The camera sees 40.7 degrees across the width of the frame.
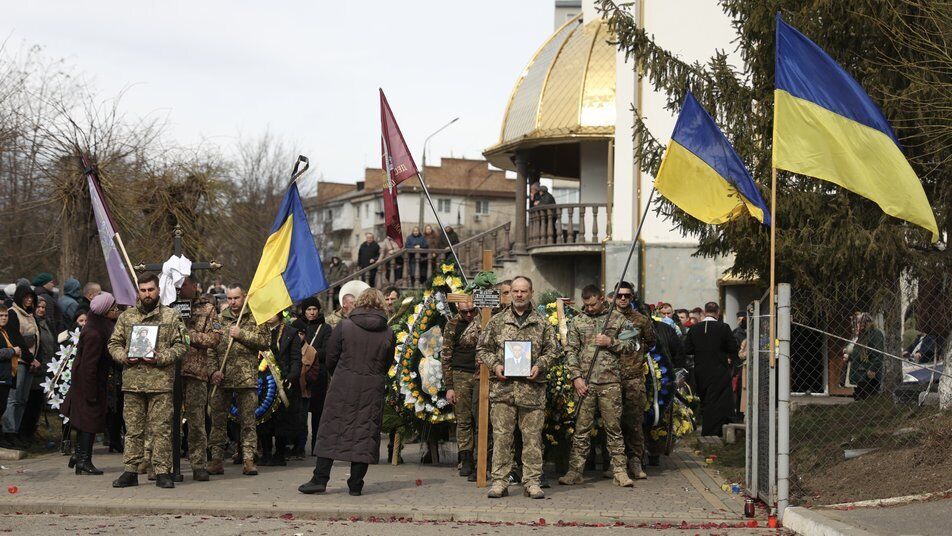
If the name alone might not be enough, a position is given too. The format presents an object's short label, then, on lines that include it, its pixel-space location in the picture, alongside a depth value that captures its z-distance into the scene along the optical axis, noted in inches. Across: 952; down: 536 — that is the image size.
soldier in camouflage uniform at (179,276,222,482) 500.1
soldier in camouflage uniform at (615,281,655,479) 511.2
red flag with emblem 593.6
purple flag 530.3
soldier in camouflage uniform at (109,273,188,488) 468.1
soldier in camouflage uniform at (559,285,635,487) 497.0
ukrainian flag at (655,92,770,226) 462.6
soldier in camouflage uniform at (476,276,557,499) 462.9
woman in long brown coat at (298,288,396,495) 460.4
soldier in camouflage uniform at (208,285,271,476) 512.7
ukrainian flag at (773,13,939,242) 414.3
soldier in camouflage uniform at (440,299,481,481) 522.0
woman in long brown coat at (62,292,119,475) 497.7
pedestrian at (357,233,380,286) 1320.1
